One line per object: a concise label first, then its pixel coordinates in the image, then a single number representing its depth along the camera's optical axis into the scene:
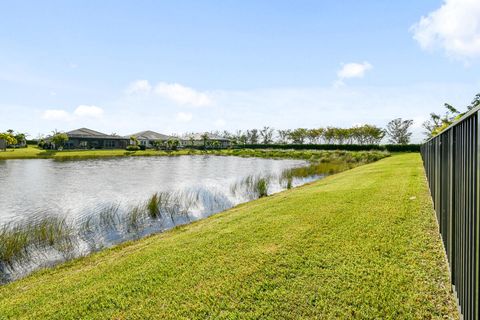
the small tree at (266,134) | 79.19
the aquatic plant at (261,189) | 12.95
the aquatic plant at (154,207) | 9.63
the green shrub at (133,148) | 52.49
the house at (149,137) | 66.56
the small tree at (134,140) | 58.48
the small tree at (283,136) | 74.31
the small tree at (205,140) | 65.88
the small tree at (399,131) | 60.47
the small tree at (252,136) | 81.19
